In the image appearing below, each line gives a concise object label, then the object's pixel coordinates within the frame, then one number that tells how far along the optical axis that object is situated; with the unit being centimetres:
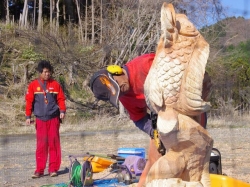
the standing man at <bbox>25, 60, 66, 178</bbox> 546
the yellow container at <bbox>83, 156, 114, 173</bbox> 484
